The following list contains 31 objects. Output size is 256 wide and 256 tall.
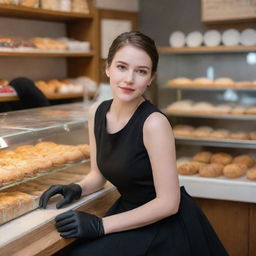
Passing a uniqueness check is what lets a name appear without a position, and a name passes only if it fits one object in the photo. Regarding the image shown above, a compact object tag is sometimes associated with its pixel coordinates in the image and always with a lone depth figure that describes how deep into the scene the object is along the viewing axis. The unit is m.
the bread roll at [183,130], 3.63
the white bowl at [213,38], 3.60
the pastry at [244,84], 3.38
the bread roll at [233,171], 3.15
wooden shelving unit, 3.36
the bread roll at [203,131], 3.58
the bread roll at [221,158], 3.41
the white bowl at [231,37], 3.56
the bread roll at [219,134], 3.52
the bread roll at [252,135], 3.42
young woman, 1.78
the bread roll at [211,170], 3.20
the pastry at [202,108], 3.56
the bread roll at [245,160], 3.37
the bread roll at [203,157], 3.50
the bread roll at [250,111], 3.41
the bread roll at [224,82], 3.47
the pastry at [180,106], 3.64
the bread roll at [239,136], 3.47
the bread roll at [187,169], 3.29
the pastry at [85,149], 2.44
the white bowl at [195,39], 3.66
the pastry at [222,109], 3.51
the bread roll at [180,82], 3.60
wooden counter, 1.63
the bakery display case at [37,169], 1.75
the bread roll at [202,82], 3.56
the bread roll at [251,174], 3.09
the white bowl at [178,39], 3.71
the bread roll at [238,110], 3.45
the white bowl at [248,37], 3.48
